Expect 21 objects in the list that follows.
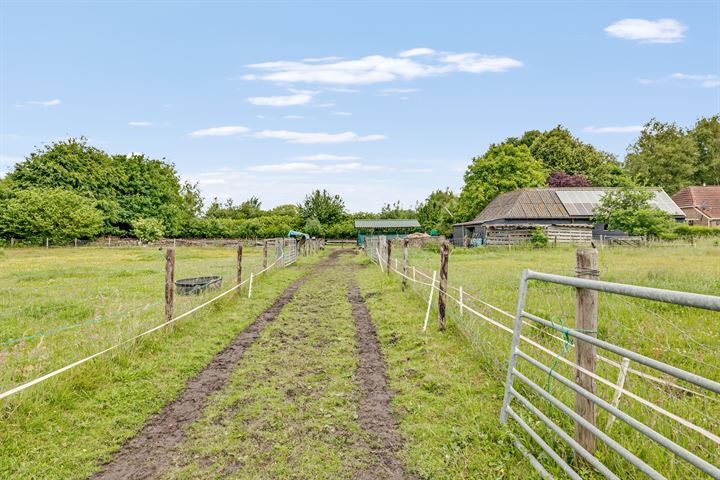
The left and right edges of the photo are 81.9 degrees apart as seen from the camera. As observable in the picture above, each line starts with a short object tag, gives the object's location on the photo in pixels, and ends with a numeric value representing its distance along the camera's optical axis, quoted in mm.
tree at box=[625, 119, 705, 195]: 58156
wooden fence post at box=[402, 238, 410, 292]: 11698
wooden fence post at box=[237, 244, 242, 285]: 11477
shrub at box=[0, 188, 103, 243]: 43156
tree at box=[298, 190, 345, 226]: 57750
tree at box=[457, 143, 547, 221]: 46031
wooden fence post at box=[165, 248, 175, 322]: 7402
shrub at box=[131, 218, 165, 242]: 49781
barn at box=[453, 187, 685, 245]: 34000
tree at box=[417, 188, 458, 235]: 53875
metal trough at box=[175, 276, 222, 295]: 10930
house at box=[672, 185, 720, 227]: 47653
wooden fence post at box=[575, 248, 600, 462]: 2850
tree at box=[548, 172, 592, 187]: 50156
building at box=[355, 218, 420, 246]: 52641
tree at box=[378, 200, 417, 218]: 67750
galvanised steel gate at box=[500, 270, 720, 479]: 1800
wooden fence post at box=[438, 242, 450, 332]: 7316
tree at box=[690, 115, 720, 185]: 59625
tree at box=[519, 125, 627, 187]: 54909
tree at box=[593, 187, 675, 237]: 28891
